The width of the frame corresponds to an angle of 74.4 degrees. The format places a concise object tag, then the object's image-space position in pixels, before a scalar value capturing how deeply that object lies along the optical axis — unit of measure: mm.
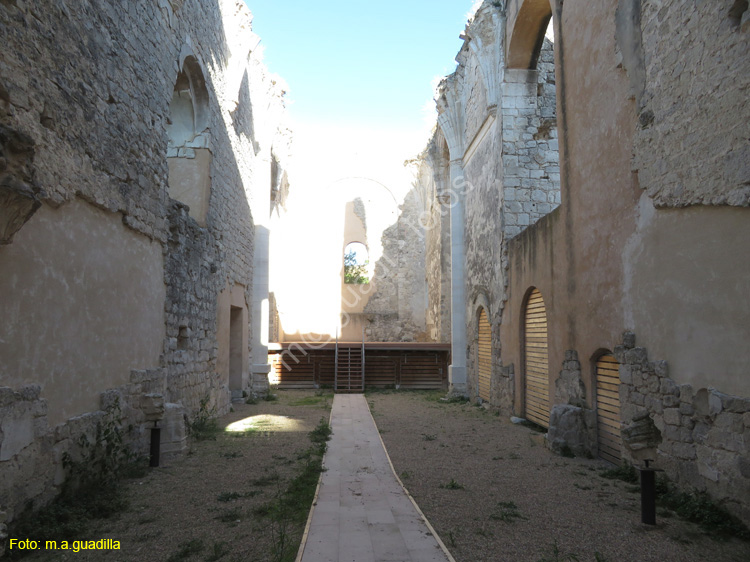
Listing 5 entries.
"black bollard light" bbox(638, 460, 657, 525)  4020
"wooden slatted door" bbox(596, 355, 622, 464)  6070
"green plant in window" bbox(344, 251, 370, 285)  28156
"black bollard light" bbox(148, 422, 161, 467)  5821
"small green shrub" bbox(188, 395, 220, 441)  7621
